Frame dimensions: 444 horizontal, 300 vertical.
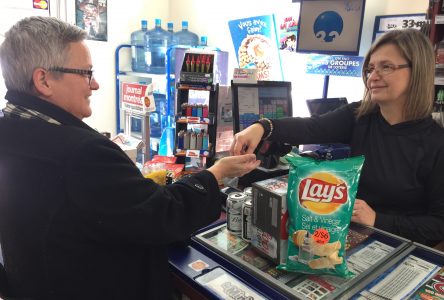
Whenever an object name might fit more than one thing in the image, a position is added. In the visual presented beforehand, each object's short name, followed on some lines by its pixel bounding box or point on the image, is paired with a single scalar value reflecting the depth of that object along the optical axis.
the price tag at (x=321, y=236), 1.01
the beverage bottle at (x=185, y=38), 4.19
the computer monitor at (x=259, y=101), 2.15
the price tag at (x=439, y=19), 1.84
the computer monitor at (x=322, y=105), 2.37
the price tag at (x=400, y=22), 2.47
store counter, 1.02
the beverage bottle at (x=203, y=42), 3.79
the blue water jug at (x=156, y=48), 4.16
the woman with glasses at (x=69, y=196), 0.94
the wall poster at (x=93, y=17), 3.96
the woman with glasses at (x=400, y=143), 1.40
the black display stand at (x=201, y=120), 2.25
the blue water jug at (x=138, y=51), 4.39
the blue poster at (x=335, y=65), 2.80
